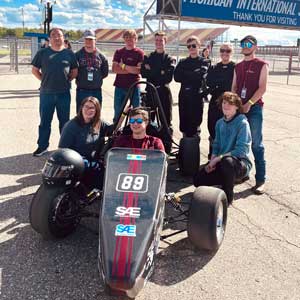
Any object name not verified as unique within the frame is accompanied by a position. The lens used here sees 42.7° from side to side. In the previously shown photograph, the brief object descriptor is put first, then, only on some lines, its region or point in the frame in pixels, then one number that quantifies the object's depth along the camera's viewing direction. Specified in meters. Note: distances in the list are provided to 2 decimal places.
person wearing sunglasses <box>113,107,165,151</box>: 3.55
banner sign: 19.81
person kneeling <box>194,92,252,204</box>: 4.06
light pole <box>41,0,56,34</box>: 15.94
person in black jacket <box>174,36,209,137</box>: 5.61
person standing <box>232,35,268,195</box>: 4.63
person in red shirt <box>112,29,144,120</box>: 5.91
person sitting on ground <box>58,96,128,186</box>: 4.19
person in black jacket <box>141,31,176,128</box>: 5.75
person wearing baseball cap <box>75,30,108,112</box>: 5.70
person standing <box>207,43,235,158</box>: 5.18
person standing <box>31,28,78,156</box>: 5.60
